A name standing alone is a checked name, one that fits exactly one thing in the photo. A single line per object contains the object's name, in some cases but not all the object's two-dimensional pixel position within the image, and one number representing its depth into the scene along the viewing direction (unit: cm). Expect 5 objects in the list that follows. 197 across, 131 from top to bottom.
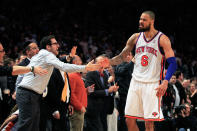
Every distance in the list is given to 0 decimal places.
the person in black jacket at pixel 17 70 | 989
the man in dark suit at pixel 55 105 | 1230
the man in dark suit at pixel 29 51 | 1317
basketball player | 1087
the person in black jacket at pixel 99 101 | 1451
